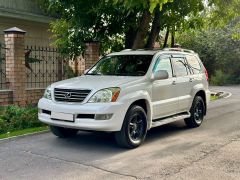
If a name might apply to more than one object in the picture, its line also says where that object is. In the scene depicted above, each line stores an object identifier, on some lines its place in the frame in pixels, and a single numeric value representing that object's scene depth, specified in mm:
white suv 6945
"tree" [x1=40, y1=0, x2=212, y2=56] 11625
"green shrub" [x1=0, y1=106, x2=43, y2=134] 8891
